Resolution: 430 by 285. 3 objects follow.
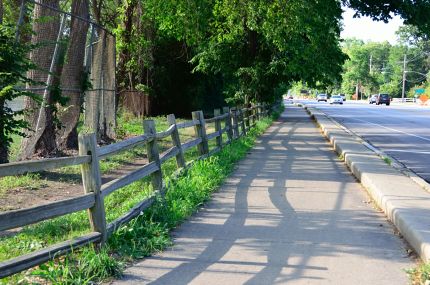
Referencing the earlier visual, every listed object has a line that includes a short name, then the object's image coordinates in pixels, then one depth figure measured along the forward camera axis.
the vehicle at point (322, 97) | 104.69
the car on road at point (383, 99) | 70.62
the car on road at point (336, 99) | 80.94
